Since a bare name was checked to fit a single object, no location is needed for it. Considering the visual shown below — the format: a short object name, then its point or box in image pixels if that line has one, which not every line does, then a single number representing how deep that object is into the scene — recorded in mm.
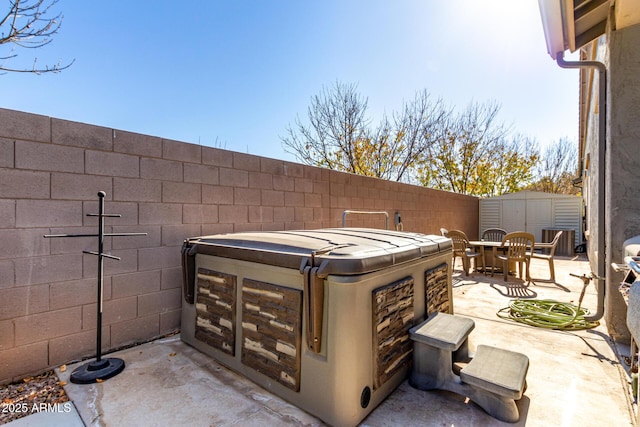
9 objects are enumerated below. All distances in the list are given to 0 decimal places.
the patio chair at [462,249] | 5535
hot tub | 1536
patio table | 5555
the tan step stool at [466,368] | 1585
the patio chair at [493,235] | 6767
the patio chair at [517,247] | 4848
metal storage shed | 9242
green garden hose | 2996
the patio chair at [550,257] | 4922
